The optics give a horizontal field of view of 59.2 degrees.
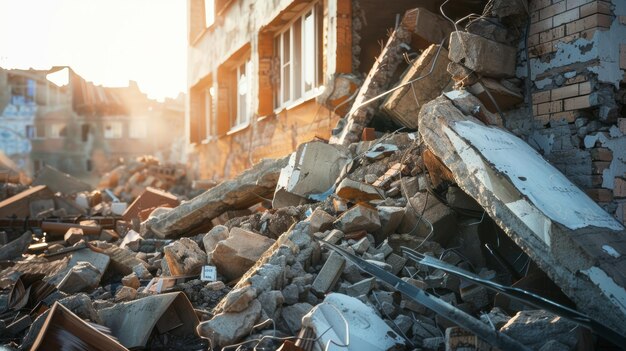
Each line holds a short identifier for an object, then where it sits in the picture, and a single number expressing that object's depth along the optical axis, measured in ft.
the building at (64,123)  109.09
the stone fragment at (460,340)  8.32
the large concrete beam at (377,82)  20.71
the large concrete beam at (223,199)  19.36
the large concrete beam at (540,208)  9.06
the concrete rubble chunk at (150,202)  26.78
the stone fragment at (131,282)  13.99
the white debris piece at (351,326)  8.98
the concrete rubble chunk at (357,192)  15.02
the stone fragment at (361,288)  10.88
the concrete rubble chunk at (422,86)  18.58
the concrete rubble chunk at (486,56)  14.70
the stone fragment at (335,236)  12.73
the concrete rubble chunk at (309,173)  17.56
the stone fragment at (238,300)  9.73
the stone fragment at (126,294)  12.62
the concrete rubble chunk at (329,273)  11.28
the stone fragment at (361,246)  12.11
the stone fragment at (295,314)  10.15
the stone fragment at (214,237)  15.03
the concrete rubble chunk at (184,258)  13.90
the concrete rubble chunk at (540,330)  8.65
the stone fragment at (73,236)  21.12
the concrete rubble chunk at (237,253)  13.52
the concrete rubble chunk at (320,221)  13.43
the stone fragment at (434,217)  13.15
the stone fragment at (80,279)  13.82
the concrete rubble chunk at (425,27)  21.18
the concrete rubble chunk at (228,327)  9.54
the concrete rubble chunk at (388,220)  13.28
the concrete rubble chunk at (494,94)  14.65
